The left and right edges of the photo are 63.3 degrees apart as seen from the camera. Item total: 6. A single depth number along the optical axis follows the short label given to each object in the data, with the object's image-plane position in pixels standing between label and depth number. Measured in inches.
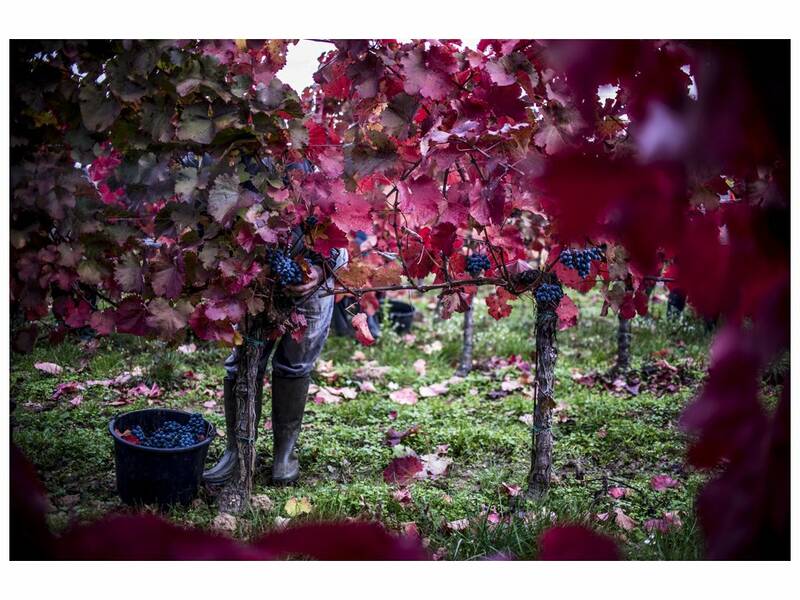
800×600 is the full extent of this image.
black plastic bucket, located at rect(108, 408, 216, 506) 82.7
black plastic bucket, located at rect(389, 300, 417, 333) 197.2
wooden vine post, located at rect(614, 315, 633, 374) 153.0
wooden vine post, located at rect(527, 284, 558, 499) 85.8
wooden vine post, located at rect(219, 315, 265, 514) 80.0
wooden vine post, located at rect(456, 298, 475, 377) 161.6
